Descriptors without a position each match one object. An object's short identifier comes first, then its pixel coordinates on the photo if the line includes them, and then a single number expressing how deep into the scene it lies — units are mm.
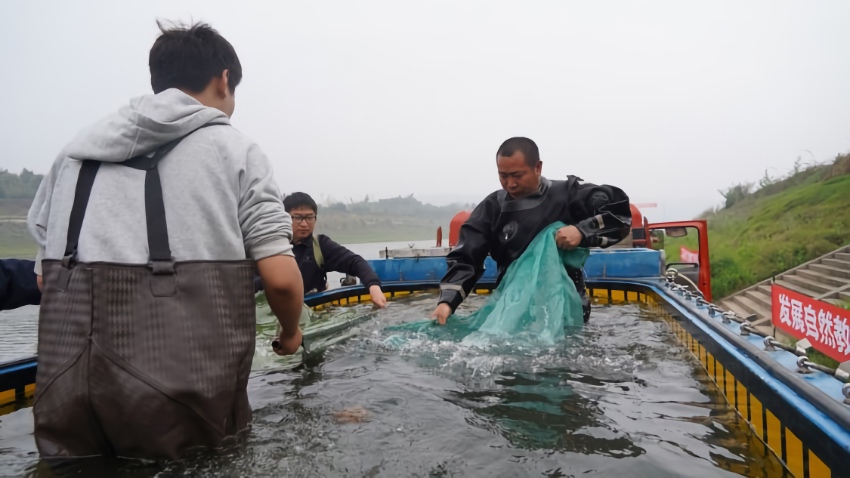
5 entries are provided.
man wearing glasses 4559
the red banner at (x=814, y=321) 5336
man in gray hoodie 1457
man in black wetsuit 3895
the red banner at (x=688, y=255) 8797
